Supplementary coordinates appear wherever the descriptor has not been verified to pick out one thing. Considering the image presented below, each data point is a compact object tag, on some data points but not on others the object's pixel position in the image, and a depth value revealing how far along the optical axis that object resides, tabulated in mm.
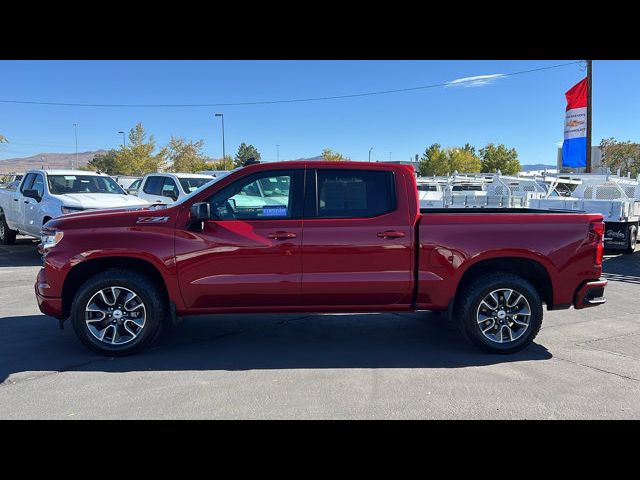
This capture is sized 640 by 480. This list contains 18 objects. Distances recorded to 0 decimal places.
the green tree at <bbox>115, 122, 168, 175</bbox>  50688
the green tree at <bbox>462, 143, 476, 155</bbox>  71625
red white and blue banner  19688
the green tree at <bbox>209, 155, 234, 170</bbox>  67875
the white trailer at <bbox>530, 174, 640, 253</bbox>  12265
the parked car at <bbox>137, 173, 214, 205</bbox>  13234
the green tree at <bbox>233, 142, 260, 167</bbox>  103350
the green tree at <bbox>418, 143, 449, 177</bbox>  59750
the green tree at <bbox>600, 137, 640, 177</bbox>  51456
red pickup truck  4852
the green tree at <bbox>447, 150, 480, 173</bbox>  60688
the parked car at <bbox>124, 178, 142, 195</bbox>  14789
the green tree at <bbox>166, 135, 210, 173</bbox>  56719
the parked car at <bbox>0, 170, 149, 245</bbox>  10172
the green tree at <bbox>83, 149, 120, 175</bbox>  67250
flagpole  19328
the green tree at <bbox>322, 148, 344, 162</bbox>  68438
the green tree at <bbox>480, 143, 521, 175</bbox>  61219
